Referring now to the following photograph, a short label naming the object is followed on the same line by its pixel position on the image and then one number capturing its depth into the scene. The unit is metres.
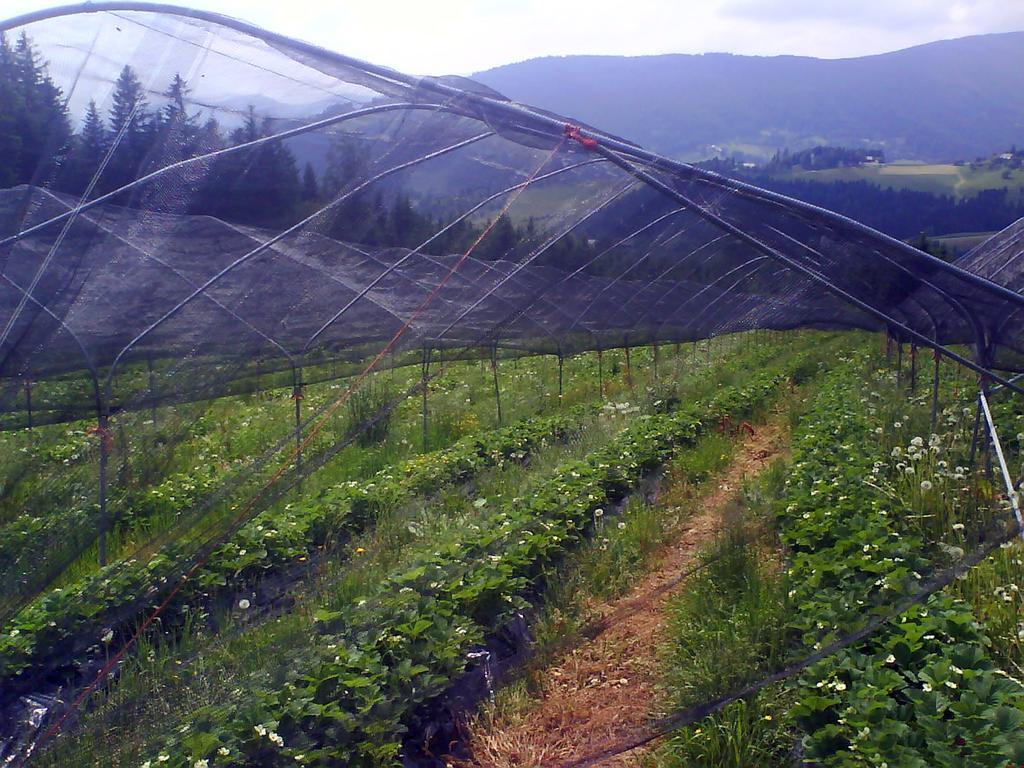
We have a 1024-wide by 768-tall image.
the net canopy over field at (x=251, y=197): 3.17
